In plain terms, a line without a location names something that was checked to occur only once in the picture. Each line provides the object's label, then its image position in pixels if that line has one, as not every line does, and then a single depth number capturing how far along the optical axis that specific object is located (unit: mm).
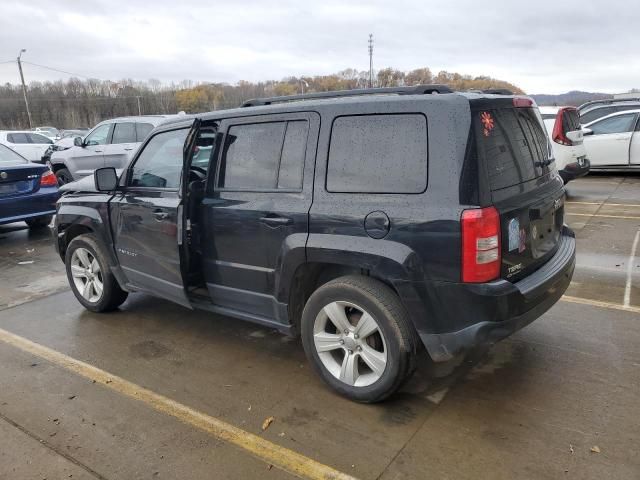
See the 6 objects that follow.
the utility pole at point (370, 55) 67775
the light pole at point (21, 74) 49969
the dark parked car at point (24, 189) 7852
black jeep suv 2738
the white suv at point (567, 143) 9766
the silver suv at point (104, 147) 11672
